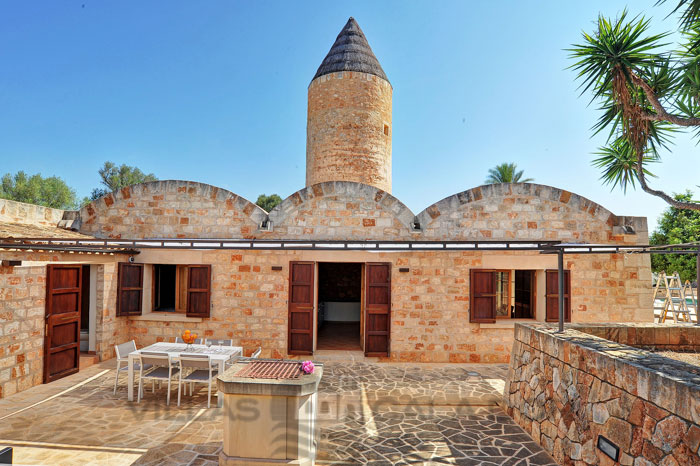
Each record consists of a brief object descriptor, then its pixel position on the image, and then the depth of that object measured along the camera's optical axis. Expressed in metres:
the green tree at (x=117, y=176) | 31.70
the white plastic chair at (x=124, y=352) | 6.20
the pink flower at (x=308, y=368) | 4.40
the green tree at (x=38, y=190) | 28.75
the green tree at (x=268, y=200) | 31.12
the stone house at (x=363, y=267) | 8.36
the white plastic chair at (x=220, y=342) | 6.82
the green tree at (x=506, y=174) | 22.20
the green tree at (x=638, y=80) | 6.77
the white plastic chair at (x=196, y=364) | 5.76
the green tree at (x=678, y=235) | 14.02
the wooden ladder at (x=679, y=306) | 10.36
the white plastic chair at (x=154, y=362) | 5.80
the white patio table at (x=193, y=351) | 5.82
